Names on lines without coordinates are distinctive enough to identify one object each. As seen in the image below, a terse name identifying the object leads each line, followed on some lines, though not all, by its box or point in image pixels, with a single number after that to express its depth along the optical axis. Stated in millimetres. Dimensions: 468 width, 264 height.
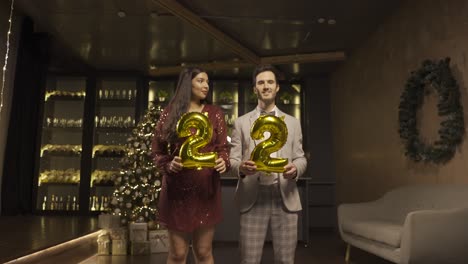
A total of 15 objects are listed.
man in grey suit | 1582
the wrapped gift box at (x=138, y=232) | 4422
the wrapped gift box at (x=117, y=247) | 4363
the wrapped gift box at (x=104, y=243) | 4301
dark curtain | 5734
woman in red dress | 1542
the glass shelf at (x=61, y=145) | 7152
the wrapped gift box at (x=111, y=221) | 4578
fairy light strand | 5304
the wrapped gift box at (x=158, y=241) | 4473
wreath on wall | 3506
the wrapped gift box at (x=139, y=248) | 4395
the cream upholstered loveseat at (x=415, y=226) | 2969
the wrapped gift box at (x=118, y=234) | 4363
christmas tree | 4594
